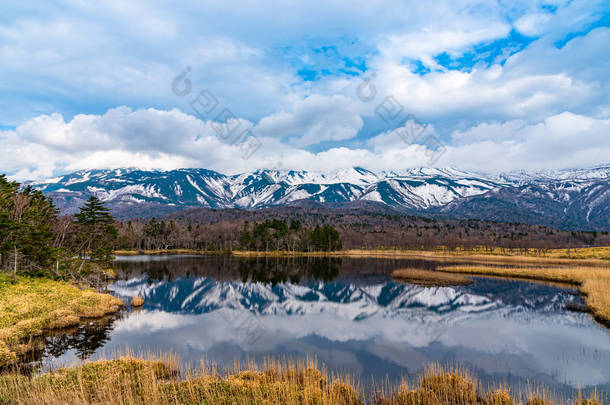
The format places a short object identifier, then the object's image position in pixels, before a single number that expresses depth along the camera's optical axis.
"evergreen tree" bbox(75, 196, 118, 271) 54.78
